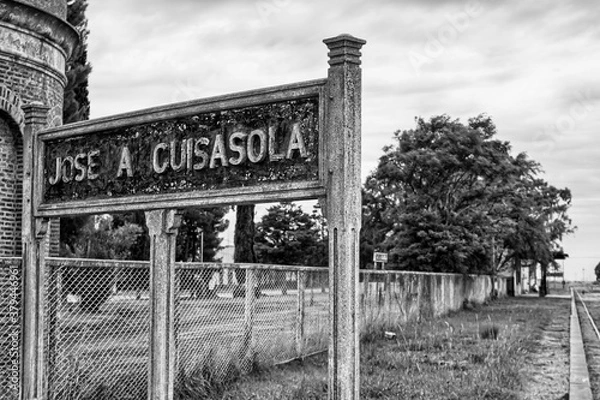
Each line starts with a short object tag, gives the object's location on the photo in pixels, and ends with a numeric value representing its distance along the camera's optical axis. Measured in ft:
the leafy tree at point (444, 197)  108.68
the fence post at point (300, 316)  43.27
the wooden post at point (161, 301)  22.39
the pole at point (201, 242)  185.52
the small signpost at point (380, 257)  69.67
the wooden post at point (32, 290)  24.95
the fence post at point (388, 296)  62.80
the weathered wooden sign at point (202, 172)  18.21
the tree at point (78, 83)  84.69
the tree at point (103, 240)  95.71
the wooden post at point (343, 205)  17.93
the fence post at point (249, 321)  37.42
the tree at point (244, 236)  100.07
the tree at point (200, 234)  198.08
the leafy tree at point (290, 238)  199.93
